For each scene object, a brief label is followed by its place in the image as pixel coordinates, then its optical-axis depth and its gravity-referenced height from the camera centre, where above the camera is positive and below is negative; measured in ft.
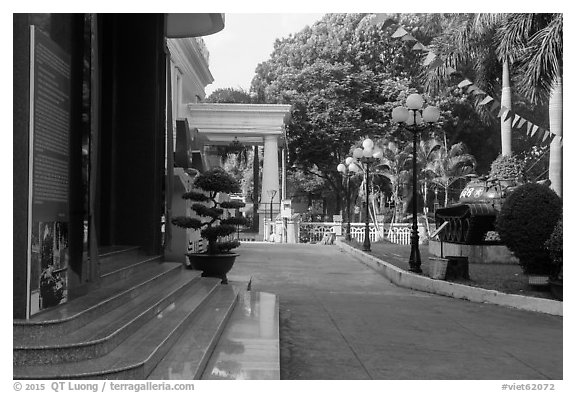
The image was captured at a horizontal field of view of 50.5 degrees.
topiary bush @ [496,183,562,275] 31.30 -0.48
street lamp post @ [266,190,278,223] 81.51 +2.48
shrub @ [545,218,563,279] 28.02 -1.45
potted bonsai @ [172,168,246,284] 29.99 -0.68
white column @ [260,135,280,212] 79.61 +5.36
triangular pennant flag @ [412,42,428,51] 30.71 +8.43
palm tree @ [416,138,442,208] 92.27 +8.88
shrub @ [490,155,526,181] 53.21 +3.86
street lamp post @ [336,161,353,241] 77.04 +5.38
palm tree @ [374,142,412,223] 91.56 +6.88
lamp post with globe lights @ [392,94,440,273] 39.27 +6.19
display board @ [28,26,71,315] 14.38 +0.98
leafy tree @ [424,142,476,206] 90.68 +6.99
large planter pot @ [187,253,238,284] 29.84 -2.55
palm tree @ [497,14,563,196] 42.02 +11.11
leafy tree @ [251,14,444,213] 99.81 +20.83
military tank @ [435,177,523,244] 47.67 +0.10
